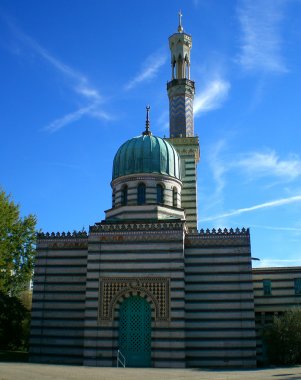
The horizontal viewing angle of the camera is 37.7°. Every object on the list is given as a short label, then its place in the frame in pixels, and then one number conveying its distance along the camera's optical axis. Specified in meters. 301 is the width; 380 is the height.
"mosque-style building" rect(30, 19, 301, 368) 24.50
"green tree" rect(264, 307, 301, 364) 24.59
